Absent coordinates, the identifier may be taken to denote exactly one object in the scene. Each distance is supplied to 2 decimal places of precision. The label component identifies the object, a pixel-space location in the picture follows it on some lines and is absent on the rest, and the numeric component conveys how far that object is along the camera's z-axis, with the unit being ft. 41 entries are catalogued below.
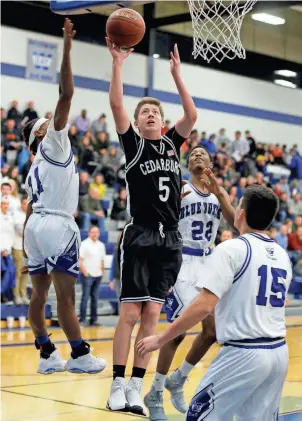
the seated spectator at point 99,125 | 78.79
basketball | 19.48
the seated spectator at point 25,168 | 62.03
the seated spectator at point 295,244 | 67.04
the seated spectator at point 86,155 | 71.00
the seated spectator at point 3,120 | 68.58
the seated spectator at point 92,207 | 62.44
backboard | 22.58
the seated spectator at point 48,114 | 69.94
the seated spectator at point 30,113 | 72.43
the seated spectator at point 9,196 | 47.67
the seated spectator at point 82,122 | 77.30
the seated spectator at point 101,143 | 74.36
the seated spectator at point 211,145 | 85.25
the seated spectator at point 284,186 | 87.08
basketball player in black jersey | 19.53
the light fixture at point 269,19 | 94.12
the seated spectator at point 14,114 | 70.64
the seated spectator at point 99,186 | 67.00
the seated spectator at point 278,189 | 82.99
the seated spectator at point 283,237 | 65.87
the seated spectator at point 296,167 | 92.38
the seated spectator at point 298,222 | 70.90
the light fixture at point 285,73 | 101.53
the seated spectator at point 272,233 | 64.01
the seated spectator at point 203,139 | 84.80
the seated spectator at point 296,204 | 86.10
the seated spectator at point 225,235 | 53.06
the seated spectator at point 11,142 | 66.18
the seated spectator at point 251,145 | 91.06
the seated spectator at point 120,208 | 64.59
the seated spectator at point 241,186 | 77.76
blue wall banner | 78.69
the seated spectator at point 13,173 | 58.70
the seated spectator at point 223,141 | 90.09
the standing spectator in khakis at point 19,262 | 48.06
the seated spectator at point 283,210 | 79.77
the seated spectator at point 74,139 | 69.56
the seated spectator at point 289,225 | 69.53
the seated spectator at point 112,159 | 74.08
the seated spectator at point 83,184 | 63.10
